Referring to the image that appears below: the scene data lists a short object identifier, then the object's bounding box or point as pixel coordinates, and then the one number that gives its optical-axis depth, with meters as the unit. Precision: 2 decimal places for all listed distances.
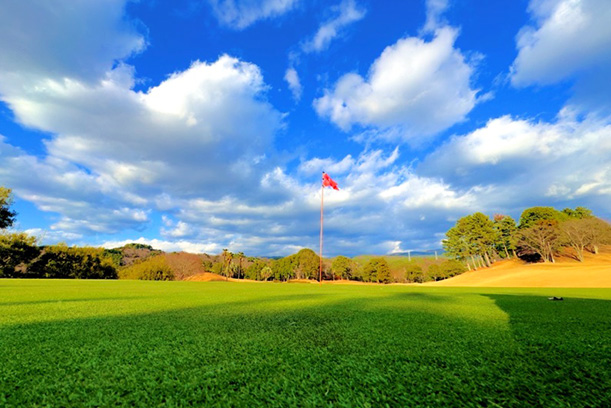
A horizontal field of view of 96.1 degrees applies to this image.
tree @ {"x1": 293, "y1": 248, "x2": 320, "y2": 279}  64.94
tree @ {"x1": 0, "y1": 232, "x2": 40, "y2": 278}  32.56
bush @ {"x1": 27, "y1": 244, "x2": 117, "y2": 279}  36.94
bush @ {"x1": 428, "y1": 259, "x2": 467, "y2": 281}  55.34
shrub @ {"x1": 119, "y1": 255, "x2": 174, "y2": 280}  50.69
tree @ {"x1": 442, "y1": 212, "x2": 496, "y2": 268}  48.31
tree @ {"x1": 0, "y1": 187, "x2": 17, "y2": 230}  25.95
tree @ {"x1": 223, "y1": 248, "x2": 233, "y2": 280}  64.38
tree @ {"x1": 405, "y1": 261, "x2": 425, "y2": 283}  65.88
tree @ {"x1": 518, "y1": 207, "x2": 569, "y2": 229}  45.78
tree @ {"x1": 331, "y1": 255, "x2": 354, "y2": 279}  65.88
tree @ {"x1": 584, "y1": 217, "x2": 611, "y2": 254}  35.11
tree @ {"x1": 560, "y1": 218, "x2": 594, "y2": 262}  35.38
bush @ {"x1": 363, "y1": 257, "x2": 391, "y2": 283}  58.66
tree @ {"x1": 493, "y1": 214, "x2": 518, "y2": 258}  48.28
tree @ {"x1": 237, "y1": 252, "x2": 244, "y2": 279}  69.56
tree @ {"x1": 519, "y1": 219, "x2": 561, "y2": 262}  37.96
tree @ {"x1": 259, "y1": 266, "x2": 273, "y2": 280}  70.44
